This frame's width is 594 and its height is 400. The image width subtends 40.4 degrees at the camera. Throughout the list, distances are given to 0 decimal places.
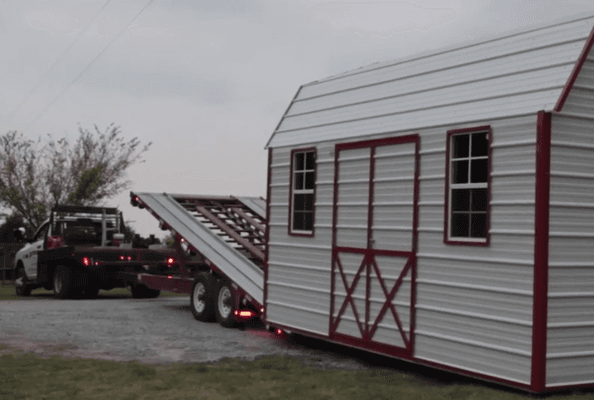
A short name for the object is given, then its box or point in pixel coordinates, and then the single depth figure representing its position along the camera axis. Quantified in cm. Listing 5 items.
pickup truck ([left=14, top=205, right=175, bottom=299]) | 2055
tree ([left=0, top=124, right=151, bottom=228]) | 3566
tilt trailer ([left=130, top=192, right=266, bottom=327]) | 1456
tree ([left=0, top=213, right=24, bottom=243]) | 3699
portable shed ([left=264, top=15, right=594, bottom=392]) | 870
